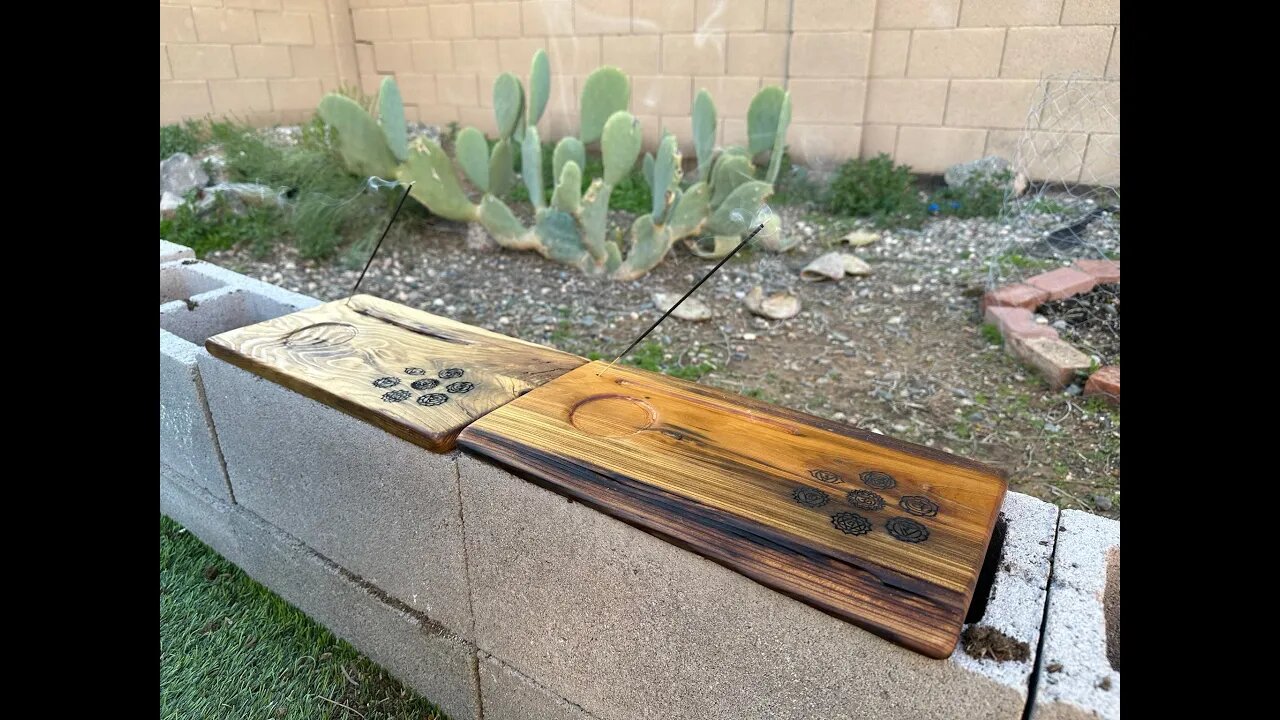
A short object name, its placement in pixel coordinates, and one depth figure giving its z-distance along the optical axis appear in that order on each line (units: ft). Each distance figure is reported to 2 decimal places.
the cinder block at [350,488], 3.55
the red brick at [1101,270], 8.21
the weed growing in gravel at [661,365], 7.33
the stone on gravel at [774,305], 8.54
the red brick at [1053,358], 6.82
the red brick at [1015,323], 7.33
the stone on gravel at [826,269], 9.50
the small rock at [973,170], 11.99
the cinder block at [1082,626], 2.12
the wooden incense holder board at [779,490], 2.35
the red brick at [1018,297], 7.99
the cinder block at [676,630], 2.32
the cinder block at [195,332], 4.75
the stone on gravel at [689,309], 8.50
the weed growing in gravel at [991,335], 7.75
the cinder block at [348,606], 3.91
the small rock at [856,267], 9.64
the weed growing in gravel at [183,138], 13.05
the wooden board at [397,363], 3.49
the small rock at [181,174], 11.84
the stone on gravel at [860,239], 10.70
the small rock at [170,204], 10.81
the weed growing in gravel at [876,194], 11.73
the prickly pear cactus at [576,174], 9.34
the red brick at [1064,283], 8.07
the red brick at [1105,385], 6.52
